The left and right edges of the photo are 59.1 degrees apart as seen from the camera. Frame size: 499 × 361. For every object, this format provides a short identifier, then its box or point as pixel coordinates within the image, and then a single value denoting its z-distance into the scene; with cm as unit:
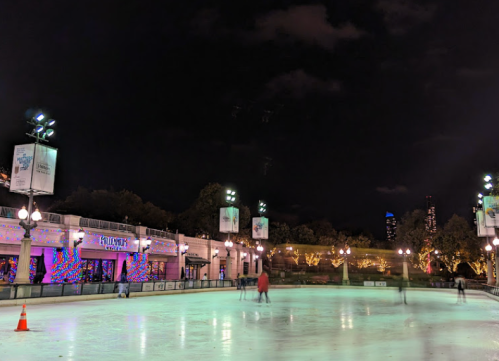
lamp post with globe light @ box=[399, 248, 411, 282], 5582
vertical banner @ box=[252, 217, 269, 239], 5222
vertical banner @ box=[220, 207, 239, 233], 4519
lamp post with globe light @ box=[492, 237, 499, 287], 3754
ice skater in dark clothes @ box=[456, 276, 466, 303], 2937
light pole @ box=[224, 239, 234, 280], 4566
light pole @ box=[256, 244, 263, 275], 7279
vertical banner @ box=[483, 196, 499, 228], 3225
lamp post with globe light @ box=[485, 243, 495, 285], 4562
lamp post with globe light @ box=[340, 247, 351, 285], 5450
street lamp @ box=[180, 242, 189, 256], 4829
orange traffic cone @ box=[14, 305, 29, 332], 1326
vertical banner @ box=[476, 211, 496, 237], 3697
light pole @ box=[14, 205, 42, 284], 2248
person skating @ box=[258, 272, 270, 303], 2627
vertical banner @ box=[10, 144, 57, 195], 2336
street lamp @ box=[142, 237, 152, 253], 4064
